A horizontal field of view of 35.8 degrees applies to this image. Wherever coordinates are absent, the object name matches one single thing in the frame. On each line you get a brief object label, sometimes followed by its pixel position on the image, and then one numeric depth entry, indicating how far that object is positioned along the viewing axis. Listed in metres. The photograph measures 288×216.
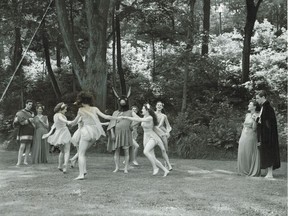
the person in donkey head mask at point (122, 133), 11.84
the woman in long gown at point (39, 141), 14.05
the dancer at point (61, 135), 11.85
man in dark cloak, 10.88
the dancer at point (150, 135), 11.16
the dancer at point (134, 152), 13.64
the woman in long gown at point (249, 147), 11.36
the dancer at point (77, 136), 10.64
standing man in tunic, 13.73
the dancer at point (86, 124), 10.18
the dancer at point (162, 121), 12.38
